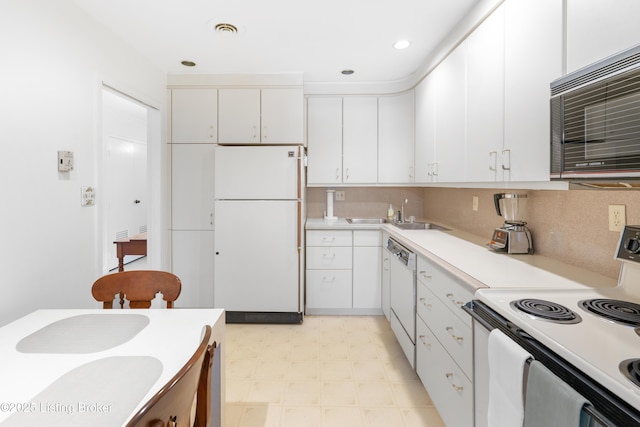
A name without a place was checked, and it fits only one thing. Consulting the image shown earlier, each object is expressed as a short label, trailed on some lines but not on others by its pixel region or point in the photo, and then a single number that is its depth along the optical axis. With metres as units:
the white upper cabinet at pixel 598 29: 0.97
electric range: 0.74
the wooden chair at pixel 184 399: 0.62
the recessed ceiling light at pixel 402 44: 2.46
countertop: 1.34
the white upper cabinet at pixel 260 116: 3.12
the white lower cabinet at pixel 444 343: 1.40
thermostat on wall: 1.83
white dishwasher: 2.15
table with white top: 0.79
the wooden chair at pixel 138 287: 1.63
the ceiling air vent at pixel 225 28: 2.22
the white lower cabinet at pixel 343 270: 3.20
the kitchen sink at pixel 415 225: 3.18
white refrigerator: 2.96
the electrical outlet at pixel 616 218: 1.33
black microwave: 0.87
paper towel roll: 3.61
